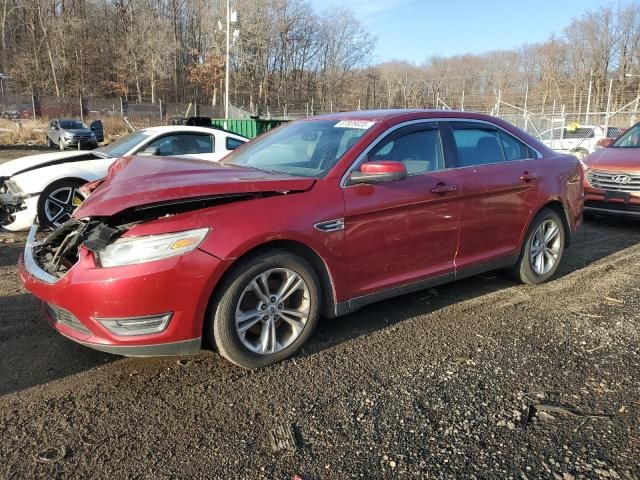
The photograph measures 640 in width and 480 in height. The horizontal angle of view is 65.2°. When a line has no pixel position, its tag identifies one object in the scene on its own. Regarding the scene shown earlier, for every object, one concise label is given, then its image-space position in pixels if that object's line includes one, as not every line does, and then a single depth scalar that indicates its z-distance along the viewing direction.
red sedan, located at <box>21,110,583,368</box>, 2.85
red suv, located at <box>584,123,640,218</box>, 7.30
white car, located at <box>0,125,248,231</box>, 6.54
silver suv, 24.33
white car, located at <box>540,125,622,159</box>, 18.95
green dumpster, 20.58
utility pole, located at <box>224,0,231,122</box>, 27.20
